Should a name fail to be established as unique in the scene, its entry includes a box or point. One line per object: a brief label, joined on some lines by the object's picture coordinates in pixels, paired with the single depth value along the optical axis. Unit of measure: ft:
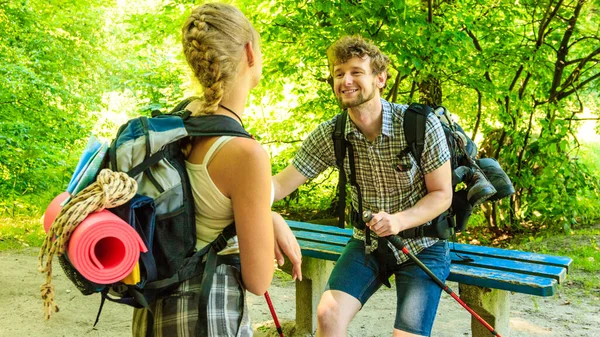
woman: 5.08
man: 9.12
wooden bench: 9.52
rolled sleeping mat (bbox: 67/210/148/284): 4.55
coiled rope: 4.59
